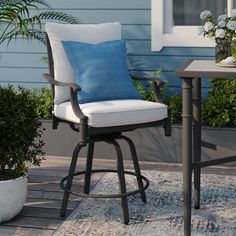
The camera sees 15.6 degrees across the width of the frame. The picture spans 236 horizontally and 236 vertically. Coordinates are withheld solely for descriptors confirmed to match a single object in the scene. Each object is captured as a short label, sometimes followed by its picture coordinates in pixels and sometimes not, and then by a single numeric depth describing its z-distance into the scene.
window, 7.35
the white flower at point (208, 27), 4.90
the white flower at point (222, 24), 4.83
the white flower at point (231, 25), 4.76
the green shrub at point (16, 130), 4.81
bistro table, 4.26
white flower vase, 4.79
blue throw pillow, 5.30
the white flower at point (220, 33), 4.79
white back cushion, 5.36
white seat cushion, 4.75
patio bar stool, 4.82
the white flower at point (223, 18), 4.92
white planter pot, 4.75
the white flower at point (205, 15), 5.02
